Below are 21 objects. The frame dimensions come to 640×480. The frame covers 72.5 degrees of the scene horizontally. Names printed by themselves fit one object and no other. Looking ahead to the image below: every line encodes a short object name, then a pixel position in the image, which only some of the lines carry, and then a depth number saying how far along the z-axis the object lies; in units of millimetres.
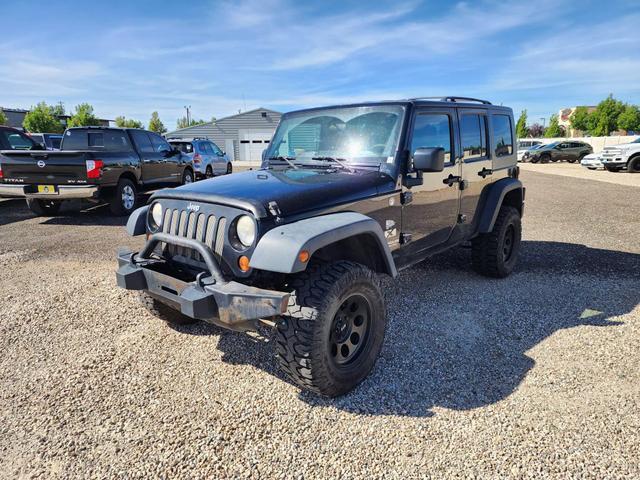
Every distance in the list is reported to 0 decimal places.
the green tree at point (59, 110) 64925
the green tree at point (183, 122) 85612
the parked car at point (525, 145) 31778
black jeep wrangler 2480
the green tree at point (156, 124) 75912
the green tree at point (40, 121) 46531
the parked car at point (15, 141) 9318
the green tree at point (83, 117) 51625
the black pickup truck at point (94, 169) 7922
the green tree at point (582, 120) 62794
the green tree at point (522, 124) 67062
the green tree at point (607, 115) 57094
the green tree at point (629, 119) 55750
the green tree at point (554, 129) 67319
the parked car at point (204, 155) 14688
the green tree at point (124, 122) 64900
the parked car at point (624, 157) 18594
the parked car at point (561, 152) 30188
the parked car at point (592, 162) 21741
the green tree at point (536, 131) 87412
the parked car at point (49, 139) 14462
